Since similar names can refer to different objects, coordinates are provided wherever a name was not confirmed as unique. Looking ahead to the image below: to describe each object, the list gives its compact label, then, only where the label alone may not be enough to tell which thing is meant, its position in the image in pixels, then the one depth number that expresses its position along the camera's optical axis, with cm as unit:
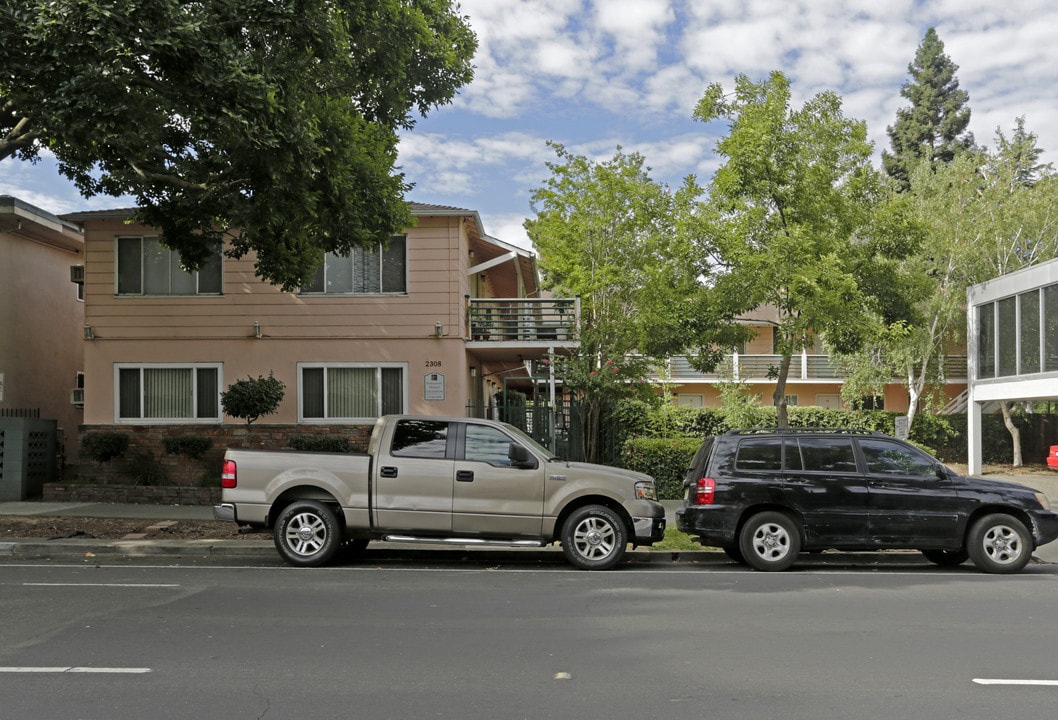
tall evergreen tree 4700
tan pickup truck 1110
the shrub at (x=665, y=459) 1981
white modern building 2317
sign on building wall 2025
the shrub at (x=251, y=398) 1858
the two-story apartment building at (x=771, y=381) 3844
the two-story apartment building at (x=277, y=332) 2012
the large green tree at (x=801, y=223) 1577
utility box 1817
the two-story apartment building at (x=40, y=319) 2097
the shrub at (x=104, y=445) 1884
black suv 1116
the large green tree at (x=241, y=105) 1012
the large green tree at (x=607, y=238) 2320
